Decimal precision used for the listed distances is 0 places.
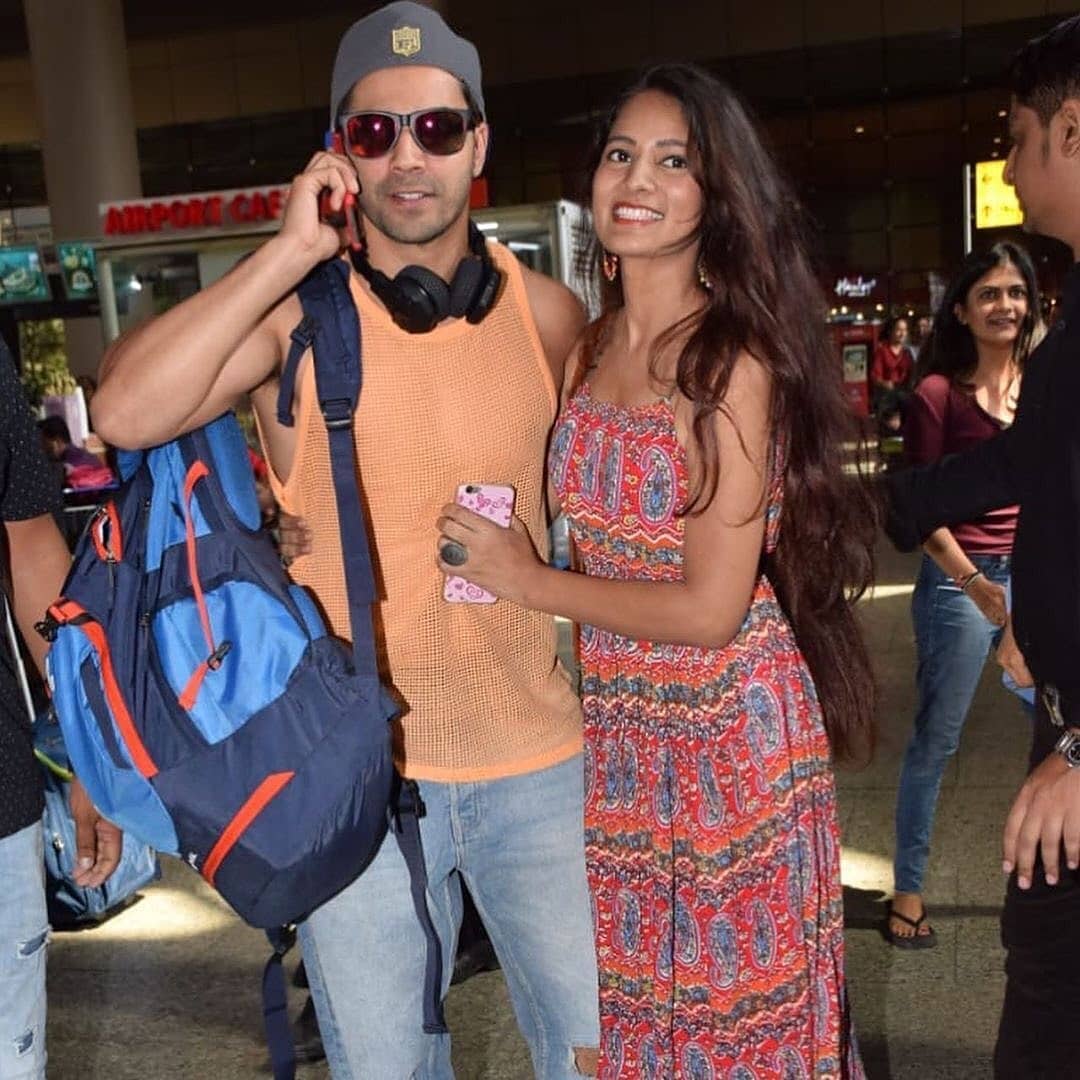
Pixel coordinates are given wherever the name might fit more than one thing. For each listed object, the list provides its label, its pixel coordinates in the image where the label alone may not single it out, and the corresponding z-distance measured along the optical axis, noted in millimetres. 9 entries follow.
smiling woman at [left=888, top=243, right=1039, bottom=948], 4016
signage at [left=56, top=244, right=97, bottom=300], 13375
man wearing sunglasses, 2117
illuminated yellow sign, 23672
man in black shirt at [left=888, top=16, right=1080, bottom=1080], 1929
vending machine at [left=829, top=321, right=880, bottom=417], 19875
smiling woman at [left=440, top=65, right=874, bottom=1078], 2045
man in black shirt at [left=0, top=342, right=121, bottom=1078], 1919
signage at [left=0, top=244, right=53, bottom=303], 15375
